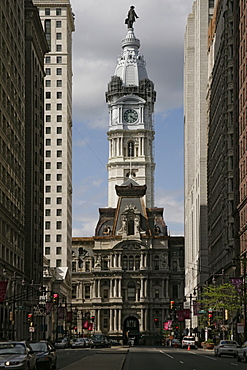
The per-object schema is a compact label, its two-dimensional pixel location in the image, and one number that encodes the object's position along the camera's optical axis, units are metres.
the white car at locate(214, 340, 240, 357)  71.81
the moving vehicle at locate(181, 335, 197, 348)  107.19
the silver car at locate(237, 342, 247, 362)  58.29
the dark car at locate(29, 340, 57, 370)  44.50
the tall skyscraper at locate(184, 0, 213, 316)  153.88
